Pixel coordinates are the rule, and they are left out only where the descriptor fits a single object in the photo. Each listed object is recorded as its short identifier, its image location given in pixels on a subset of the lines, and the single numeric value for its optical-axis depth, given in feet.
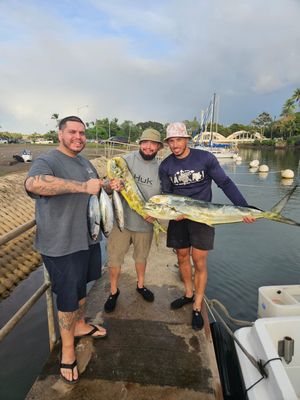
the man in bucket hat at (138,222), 13.42
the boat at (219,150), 153.07
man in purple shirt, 12.73
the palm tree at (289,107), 255.76
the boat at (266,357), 8.99
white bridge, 251.39
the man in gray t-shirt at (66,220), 8.85
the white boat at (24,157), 83.46
